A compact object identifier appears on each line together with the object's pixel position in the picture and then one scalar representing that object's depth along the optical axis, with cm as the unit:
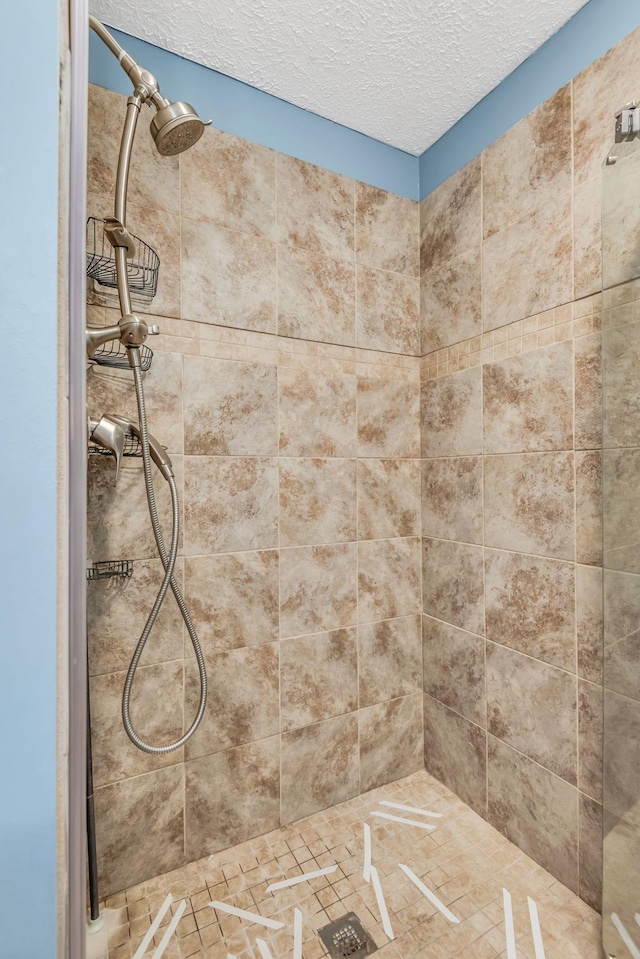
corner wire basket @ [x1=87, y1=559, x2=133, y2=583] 117
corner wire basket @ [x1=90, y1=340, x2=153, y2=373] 117
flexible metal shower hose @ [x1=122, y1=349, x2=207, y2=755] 107
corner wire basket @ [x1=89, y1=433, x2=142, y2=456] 113
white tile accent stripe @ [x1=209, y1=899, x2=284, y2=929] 110
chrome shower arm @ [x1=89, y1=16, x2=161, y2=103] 90
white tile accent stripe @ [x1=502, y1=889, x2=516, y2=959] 104
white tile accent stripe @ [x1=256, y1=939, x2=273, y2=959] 103
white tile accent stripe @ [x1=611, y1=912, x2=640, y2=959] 96
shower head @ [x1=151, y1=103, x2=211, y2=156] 97
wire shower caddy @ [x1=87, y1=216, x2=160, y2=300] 115
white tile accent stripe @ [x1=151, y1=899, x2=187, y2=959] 104
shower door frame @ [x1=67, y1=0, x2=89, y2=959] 48
